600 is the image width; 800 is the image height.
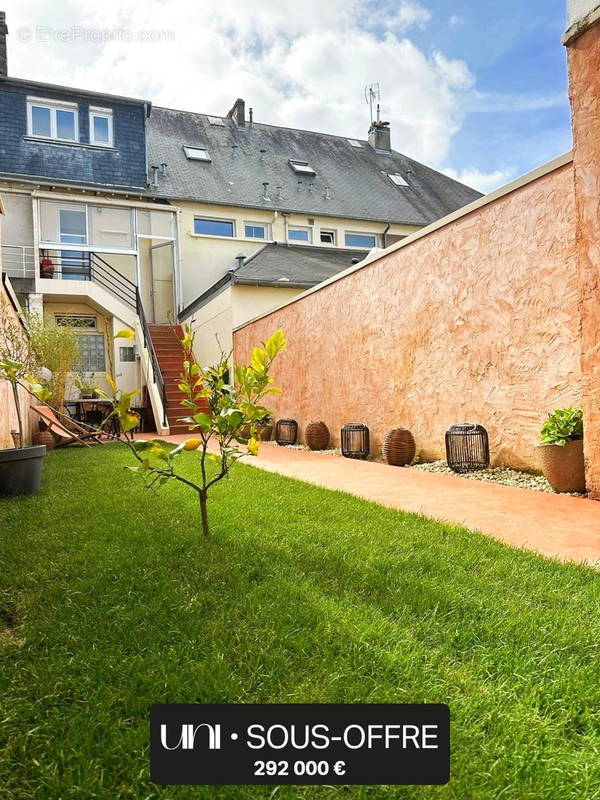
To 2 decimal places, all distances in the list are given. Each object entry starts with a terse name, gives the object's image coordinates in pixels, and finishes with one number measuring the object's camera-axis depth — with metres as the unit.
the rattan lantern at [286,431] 10.21
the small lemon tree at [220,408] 2.61
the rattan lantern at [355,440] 7.84
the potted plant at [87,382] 13.67
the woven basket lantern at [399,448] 6.73
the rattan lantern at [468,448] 5.57
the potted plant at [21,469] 4.59
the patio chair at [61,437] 8.72
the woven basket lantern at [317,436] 9.08
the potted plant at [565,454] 4.22
